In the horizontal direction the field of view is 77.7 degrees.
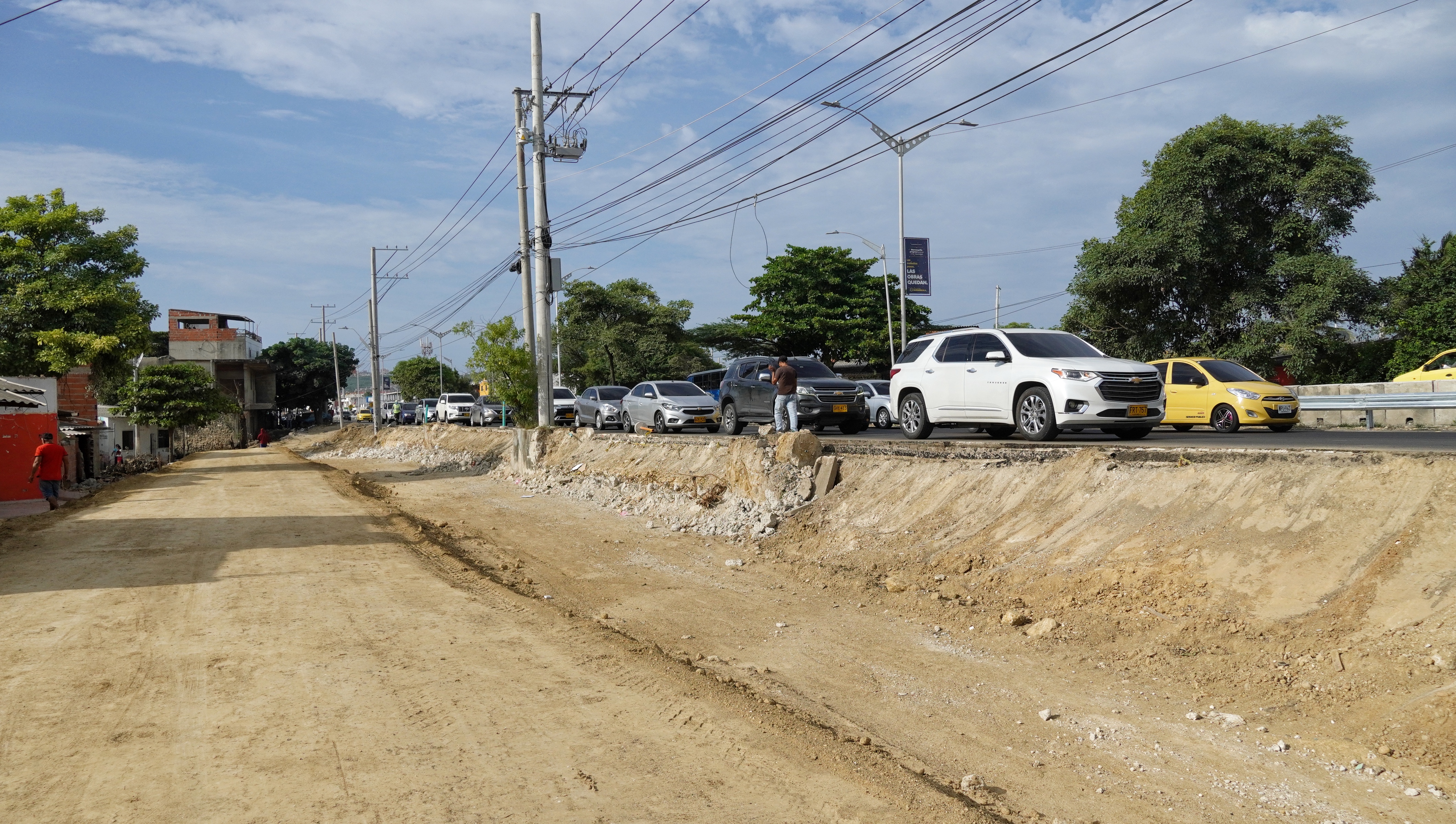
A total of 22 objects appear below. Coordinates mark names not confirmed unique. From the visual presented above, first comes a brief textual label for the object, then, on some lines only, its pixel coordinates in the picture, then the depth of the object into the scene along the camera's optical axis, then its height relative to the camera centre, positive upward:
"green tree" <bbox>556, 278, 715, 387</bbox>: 53.62 +3.84
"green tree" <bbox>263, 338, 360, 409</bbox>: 89.19 +4.18
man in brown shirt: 15.41 +0.02
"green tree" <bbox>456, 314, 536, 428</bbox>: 29.78 +1.26
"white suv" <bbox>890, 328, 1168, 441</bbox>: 11.64 +0.00
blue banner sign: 37.06 +5.23
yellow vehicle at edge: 20.23 +0.08
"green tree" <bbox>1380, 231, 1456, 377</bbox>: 26.33 +1.88
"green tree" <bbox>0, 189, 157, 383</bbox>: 27.72 +3.83
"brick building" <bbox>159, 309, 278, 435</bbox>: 71.81 +5.11
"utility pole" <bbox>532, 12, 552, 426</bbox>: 24.66 +4.31
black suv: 18.14 -0.06
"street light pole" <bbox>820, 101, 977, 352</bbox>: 27.56 +7.92
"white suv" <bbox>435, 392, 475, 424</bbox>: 48.19 -0.03
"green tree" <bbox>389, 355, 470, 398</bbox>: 90.38 +3.14
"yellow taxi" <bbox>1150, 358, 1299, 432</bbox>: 17.44 -0.36
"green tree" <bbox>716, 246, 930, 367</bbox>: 49.94 +4.84
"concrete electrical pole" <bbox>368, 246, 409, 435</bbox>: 51.31 +4.30
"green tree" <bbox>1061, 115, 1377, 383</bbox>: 28.39 +4.28
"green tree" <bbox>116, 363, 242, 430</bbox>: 49.00 +1.06
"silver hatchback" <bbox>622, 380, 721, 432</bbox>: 24.55 -0.22
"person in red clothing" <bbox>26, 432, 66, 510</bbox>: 20.34 -1.07
